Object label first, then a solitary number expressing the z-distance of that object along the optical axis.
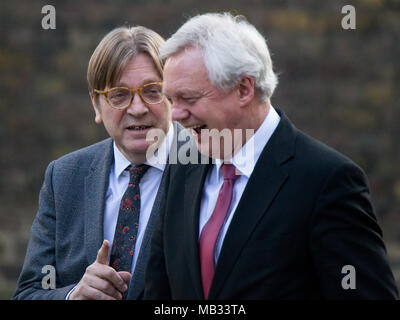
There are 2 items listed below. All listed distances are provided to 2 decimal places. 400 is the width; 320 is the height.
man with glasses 6.45
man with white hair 5.04
